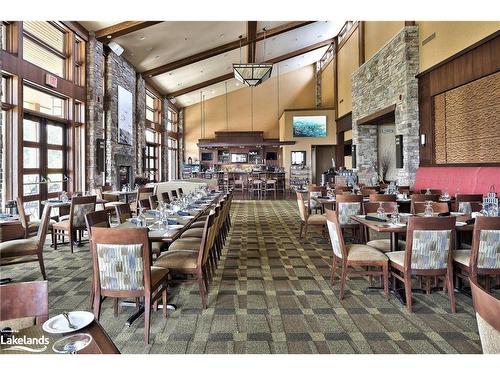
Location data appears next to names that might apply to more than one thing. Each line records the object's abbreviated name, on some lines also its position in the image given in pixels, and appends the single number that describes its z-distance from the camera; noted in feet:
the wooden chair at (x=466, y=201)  16.90
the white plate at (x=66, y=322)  4.04
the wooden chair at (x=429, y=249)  10.35
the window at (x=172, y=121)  63.52
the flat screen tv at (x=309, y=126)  57.77
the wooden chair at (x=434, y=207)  14.96
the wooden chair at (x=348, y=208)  17.78
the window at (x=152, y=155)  51.33
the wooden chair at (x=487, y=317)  3.64
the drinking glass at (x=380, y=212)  13.86
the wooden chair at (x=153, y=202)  18.32
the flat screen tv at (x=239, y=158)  67.92
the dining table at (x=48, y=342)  3.62
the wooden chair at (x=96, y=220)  10.83
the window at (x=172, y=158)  62.81
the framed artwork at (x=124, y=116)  36.63
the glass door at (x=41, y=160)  23.82
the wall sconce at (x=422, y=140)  27.40
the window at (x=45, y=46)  23.12
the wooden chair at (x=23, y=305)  4.76
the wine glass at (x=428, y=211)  13.12
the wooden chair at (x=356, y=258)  11.73
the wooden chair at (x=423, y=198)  17.92
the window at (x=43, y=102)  23.56
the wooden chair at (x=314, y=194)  24.75
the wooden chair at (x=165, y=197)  22.77
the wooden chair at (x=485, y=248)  10.16
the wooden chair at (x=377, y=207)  14.87
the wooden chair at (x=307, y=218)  20.08
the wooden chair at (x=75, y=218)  18.26
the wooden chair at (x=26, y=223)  16.14
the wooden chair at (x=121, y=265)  8.85
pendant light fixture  34.30
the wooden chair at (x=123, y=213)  14.20
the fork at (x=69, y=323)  4.08
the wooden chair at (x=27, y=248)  13.19
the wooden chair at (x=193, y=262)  11.03
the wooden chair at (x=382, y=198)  17.52
